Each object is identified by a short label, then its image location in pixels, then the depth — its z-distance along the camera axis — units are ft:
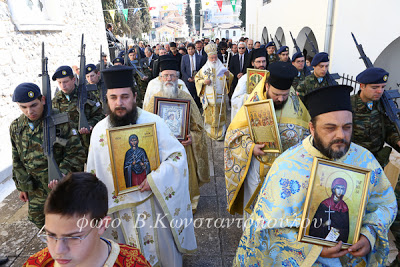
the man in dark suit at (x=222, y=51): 38.56
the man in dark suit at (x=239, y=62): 28.37
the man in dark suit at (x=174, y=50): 35.32
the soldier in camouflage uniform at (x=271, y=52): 29.34
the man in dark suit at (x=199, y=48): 31.16
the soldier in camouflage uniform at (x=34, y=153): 9.59
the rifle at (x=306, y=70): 21.41
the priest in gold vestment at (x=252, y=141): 8.84
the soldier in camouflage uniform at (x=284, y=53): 24.44
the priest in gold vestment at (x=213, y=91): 21.63
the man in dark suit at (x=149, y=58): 33.17
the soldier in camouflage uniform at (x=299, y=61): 20.18
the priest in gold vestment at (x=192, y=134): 12.31
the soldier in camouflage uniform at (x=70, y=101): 14.10
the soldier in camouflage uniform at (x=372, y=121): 11.19
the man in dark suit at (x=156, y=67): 25.76
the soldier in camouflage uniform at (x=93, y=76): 18.08
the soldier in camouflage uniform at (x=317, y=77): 15.67
